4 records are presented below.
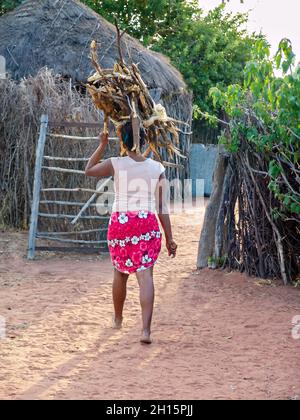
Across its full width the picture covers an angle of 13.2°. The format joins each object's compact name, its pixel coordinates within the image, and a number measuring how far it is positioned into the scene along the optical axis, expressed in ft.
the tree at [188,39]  113.53
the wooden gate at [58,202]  52.09
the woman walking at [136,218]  29.73
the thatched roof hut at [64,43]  81.49
